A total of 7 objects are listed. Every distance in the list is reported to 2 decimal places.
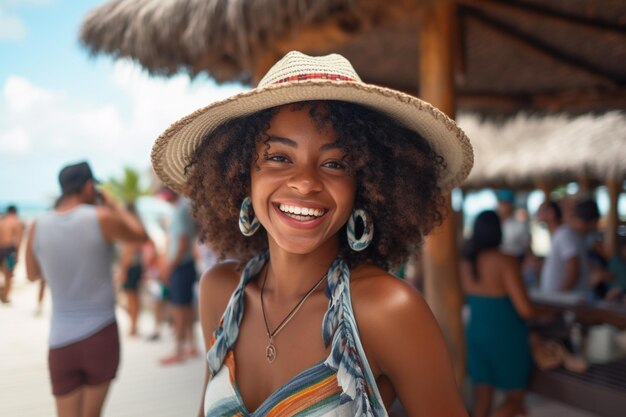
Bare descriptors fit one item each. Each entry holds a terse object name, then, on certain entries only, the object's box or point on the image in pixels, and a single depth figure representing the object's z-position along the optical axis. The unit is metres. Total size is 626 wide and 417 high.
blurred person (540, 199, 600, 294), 4.35
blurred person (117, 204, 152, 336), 6.26
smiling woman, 1.16
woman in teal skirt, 3.35
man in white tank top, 2.62
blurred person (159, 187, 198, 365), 4.95
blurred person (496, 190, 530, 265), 6.38
